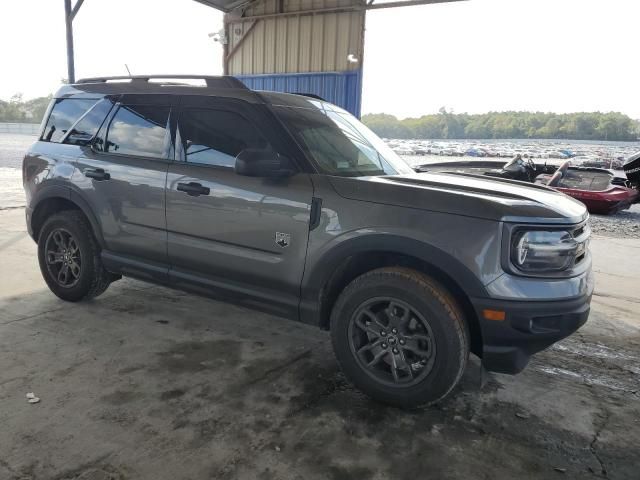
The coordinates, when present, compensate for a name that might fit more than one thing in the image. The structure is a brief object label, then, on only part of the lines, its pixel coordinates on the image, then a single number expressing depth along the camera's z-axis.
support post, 9.20
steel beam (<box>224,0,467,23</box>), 10.40
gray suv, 2.46
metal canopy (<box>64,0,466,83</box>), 9.22
